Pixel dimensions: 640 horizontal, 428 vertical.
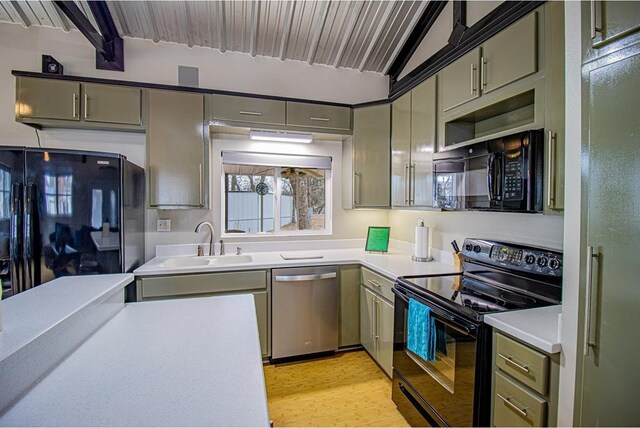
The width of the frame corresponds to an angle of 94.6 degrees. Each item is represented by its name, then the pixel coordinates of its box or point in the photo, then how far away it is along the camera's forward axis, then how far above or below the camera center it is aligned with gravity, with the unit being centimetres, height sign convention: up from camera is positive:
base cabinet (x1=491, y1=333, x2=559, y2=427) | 112 -71
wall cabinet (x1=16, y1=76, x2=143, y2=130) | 227 +82
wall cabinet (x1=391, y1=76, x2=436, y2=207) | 230 +54
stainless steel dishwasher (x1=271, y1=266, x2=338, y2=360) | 252 -89
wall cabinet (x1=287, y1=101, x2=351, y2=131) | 280 +90
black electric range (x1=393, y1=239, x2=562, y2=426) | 136 -56
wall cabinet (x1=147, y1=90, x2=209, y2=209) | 248 +50
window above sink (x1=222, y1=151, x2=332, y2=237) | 306 +15
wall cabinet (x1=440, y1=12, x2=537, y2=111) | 154 +86
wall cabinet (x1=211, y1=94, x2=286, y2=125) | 262 +90
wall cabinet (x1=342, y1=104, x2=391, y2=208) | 287 +51
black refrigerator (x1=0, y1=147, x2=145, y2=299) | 186 -5
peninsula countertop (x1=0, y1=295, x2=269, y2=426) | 69 -49
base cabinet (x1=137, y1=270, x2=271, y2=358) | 225 -63
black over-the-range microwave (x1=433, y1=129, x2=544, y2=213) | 145 +20
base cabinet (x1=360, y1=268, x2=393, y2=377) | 226 -93
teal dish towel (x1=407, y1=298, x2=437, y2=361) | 163 -70
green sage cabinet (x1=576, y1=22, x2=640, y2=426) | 90 -11
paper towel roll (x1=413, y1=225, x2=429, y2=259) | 266 -31
